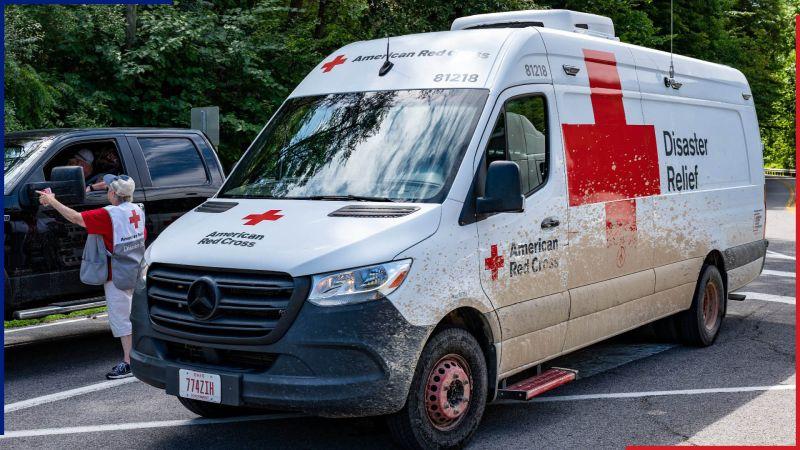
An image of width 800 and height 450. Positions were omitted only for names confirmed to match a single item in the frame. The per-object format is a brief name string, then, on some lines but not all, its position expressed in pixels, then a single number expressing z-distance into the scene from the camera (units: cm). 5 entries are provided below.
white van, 530
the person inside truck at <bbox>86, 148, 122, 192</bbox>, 900
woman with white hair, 775
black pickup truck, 807
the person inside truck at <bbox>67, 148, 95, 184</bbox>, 891
